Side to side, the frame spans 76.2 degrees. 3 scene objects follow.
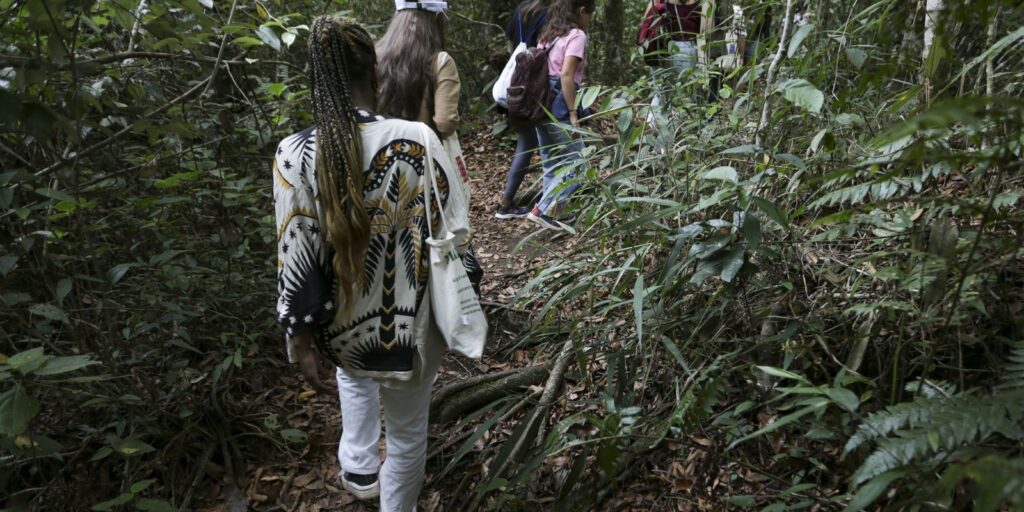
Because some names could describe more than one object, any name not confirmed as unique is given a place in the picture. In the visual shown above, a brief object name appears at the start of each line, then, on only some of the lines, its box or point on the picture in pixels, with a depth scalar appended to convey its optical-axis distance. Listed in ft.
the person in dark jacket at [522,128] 17.66
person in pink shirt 16.75
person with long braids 7.15
